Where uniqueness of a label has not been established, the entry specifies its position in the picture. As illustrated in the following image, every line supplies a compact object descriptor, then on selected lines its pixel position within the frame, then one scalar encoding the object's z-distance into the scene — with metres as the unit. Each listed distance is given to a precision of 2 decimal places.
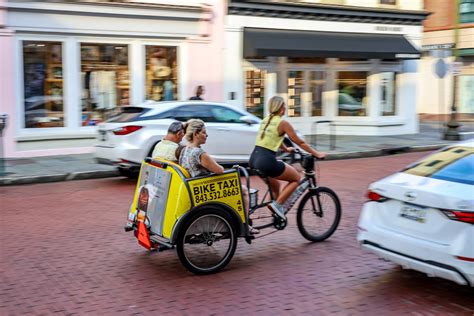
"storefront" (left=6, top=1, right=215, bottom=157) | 15.01
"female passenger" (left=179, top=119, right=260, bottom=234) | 5.79
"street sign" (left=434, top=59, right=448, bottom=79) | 19.78
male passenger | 6.31
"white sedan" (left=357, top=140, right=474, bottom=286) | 4.70
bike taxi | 5.64
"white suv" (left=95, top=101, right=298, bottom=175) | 11.38
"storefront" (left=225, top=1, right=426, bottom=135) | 18.59
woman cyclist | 6.62
